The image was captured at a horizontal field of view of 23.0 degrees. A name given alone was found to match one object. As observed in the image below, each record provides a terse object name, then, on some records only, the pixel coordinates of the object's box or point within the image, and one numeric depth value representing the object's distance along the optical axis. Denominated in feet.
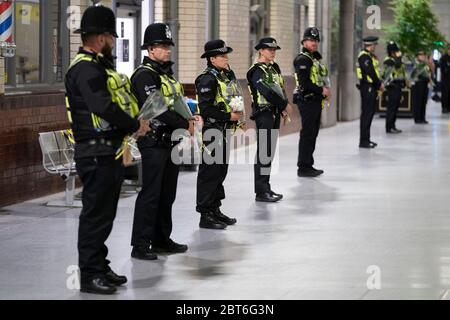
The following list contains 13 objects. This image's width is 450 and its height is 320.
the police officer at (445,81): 114.21
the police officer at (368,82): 67.72
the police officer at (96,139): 26.53
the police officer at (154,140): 31.32
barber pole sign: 41.57
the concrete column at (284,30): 78.95
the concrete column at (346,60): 99.81
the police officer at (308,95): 52.24
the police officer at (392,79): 82.58
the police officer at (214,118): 36.81
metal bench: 42.04
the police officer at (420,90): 96.37
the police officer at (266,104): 43.55
